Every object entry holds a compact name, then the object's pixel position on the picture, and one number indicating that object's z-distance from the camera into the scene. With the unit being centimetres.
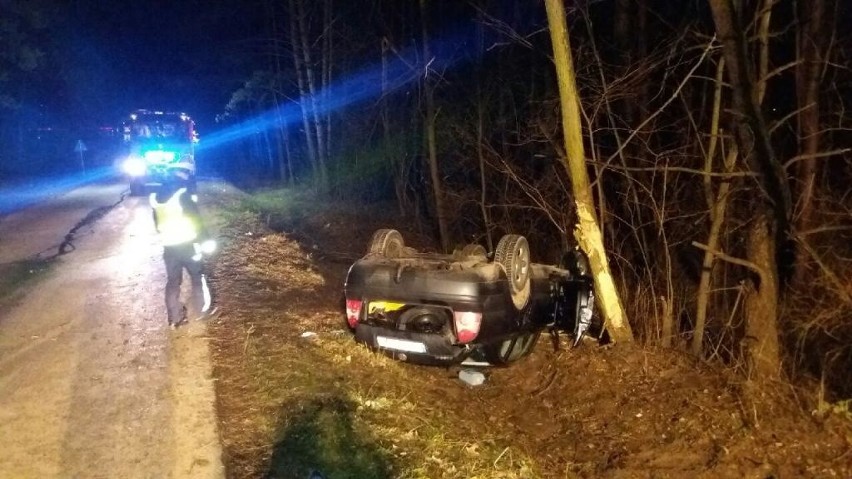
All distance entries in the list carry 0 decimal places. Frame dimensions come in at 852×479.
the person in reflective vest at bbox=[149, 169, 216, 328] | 757
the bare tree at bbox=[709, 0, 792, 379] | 538
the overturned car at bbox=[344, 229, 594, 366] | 585
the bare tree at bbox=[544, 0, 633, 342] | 654
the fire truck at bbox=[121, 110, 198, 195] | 2092
